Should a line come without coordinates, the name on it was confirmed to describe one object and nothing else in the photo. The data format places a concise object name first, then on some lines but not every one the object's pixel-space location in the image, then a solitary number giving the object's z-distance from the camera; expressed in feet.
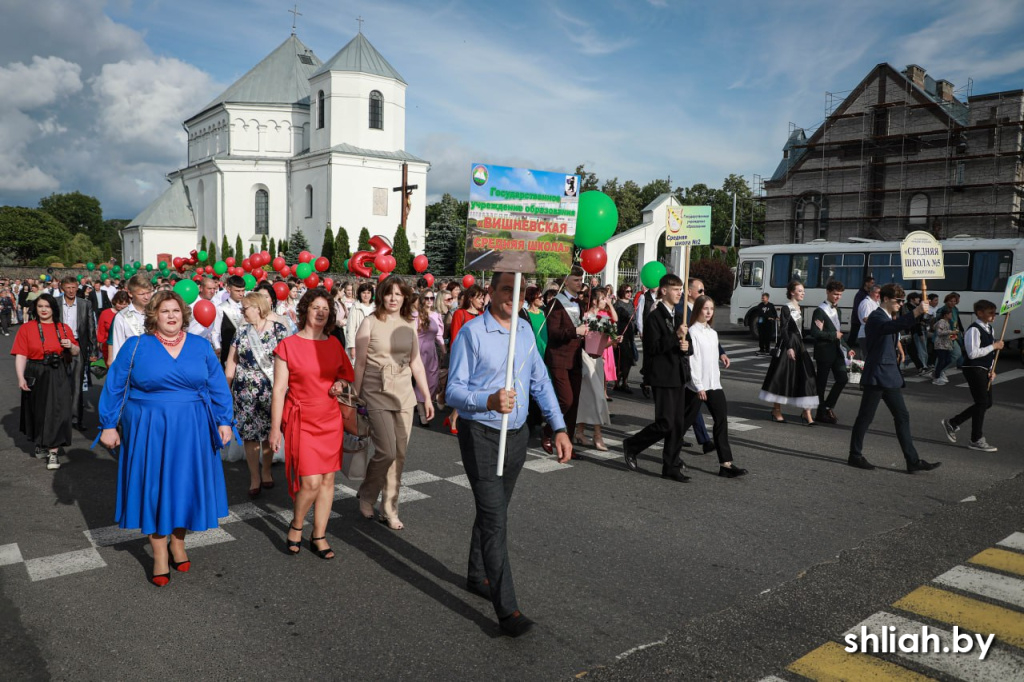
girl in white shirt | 23.82
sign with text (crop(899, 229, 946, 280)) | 32.09
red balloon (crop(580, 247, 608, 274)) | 25.03
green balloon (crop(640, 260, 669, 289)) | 35.14
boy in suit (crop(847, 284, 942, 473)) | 24.43
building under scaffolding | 131.85
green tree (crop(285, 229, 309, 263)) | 179.93
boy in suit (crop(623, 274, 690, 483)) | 23.29
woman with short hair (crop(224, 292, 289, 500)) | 21.15
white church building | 178.81
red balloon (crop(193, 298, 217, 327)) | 23.15
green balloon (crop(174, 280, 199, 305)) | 27.37
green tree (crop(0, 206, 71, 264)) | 335.06
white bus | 68.28
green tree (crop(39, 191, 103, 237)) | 398.21
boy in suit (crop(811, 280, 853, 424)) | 34.50
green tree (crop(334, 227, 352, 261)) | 161.99
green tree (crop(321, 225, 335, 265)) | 167.73
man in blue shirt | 12.76
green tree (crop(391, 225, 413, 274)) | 144.66
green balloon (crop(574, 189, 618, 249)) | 19.93
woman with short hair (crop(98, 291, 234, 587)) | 14.69
